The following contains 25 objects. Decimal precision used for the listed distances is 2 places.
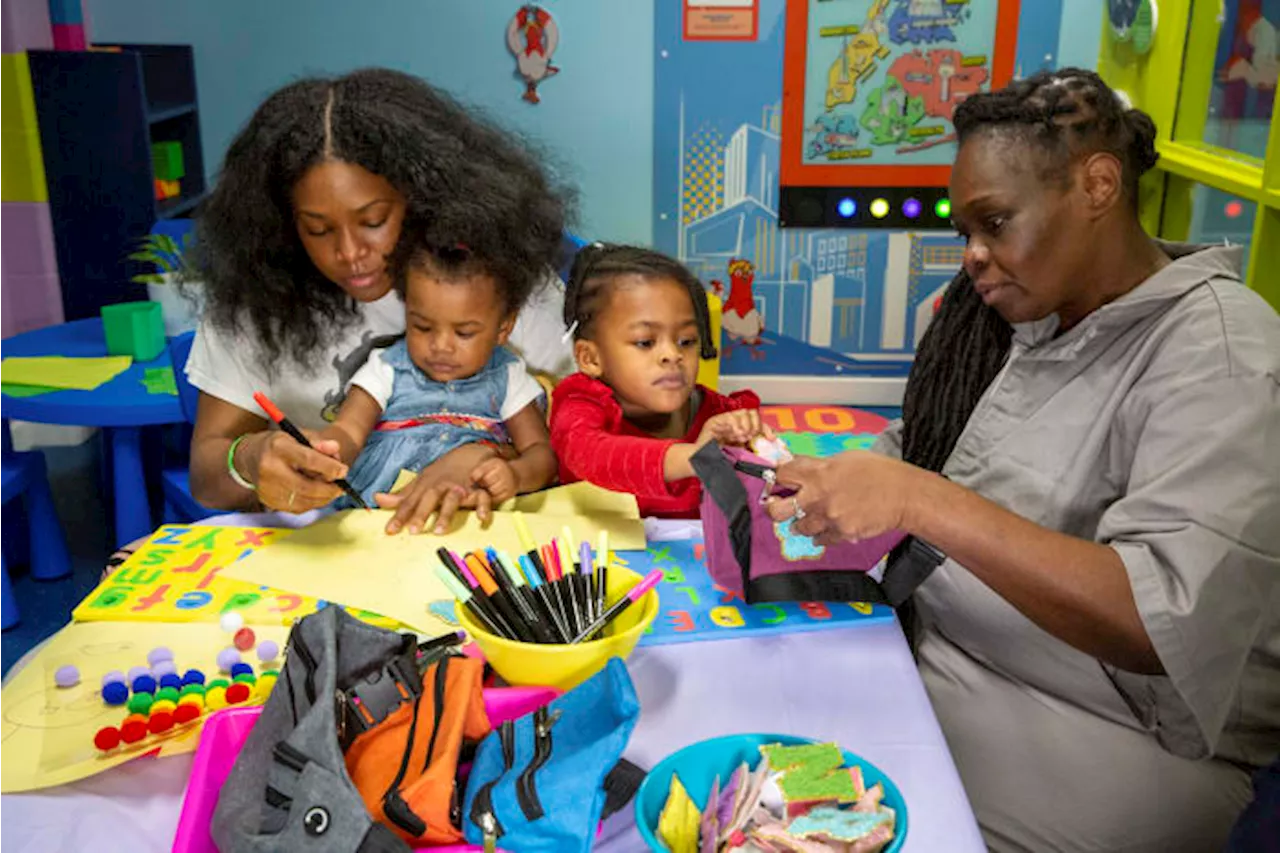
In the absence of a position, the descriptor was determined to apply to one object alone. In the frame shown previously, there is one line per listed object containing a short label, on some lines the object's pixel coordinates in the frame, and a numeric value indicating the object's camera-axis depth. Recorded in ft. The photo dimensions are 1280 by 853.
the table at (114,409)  9.00
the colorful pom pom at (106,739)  3.26
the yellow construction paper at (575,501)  5.00
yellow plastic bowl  3.31
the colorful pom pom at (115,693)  3.53
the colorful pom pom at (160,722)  3.34
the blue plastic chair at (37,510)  9.83
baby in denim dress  5.21
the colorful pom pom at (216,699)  3.47
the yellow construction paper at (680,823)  2.74
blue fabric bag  2.75
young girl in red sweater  5.00
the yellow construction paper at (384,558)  4.12
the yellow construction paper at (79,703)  3.24
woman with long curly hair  5.20
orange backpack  2.75
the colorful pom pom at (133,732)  3.30
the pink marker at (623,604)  3.51
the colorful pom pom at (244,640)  3.85
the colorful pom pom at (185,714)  3.39
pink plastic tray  2.78
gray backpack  2.61
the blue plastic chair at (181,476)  7.21
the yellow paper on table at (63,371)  9.36
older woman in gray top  3.66
